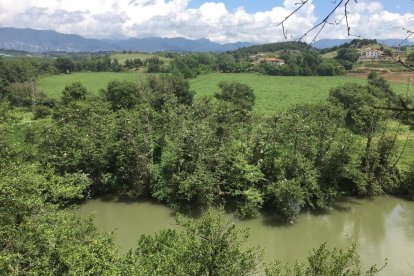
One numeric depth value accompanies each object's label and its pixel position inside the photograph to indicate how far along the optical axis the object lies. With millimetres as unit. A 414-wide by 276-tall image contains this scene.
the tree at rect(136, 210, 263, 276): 10891
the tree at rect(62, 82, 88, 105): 48472
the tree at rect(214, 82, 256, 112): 48606
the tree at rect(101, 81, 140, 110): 48188
